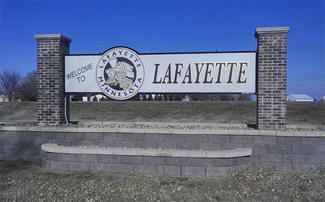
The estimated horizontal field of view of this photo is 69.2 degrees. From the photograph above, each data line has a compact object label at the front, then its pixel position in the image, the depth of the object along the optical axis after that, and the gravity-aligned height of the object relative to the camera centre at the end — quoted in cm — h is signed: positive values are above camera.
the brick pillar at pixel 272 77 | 613 +54
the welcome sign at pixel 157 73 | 662 +73
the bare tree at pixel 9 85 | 5334 +280
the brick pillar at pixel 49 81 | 702 +48
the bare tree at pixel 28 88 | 4785 +198
